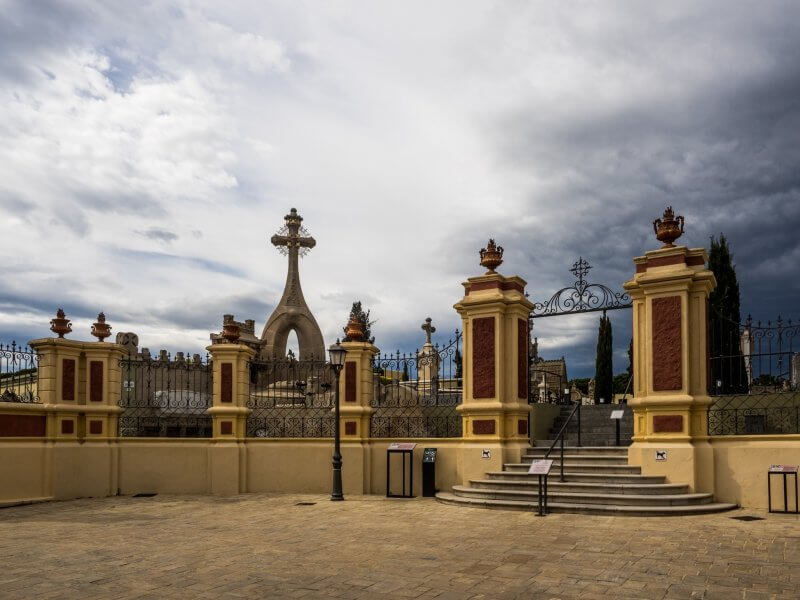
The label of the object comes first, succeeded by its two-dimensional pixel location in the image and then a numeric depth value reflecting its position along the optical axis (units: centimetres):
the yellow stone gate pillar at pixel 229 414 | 1620
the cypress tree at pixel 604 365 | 3262
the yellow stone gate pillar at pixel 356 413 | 1566
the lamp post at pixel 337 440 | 1455
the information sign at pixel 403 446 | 1481
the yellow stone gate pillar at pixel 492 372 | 1429
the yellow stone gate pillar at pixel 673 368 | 1258
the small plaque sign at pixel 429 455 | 1462
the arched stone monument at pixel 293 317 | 3366
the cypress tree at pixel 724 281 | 2200
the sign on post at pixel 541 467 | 1122
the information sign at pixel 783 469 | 1145
